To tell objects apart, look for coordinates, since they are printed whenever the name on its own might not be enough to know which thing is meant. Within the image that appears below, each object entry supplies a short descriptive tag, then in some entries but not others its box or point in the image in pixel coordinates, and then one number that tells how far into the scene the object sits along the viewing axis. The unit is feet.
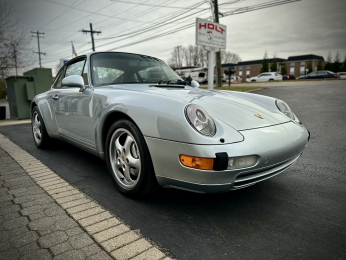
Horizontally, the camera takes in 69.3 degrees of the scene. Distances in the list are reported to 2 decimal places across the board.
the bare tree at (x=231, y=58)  286.17
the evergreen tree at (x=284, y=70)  184.83
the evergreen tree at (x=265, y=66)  179.31
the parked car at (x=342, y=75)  114.85
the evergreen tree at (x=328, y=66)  166.30
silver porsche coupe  5.83
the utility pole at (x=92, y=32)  106.06
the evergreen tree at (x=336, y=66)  164.66
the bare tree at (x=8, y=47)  36.83
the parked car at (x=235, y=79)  150.00
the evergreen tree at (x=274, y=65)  177.45
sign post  41.61
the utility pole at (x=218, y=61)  65.16
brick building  232.94
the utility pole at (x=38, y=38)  173.54
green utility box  31.19
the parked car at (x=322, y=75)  104.22
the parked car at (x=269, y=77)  114.11
